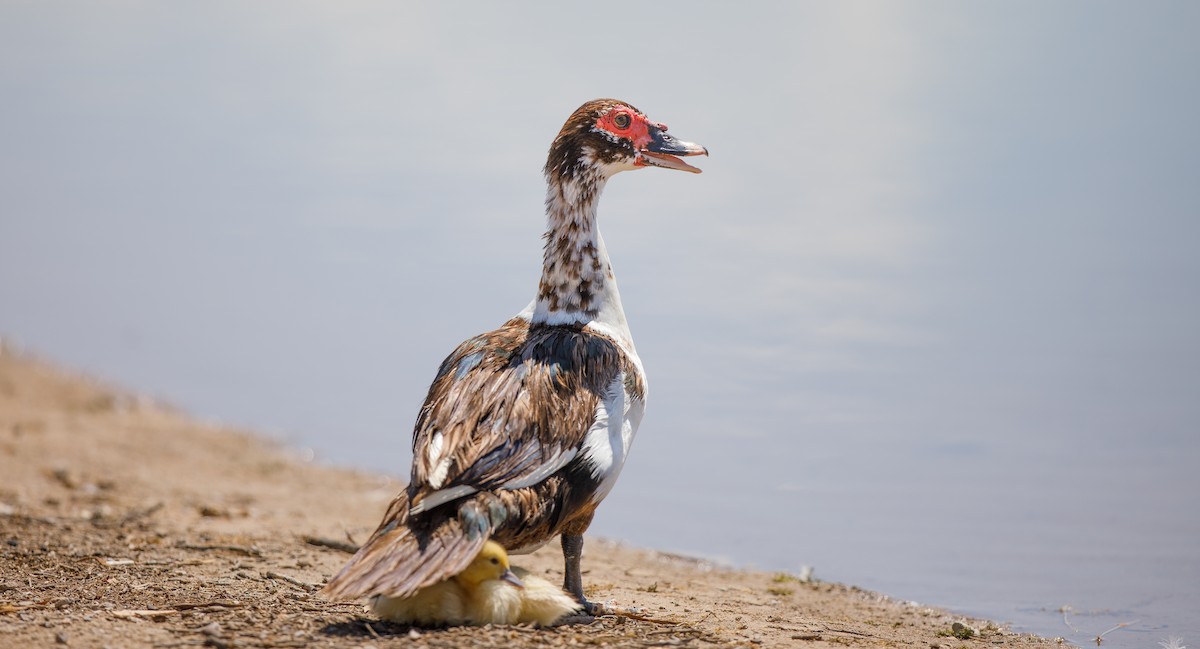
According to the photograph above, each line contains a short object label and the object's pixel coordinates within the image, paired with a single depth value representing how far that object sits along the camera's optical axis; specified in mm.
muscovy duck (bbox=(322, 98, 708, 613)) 9102
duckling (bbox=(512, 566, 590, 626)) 9836
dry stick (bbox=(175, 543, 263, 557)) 14016
